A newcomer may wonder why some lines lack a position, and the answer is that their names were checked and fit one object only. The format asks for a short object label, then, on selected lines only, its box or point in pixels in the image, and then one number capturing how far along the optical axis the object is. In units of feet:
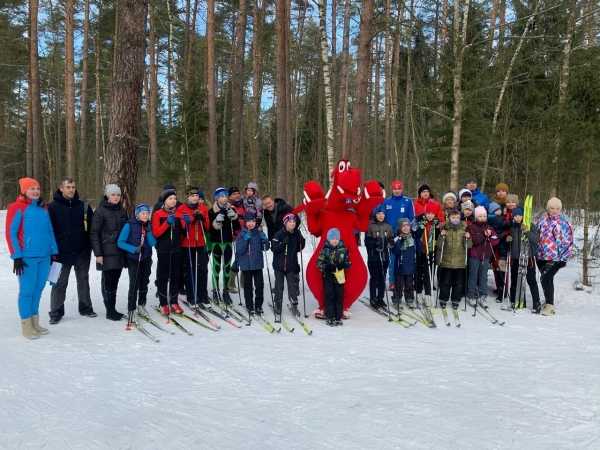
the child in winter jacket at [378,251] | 23.02
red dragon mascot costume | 21.85
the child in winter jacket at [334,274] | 20.77
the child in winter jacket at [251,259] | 21.53
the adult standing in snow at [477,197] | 28.25
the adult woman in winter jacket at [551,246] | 23.45
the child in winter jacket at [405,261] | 23.45
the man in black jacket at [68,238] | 19.79
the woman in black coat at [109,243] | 19.98
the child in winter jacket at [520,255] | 23.81
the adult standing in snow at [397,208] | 25.77
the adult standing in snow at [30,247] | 17.25
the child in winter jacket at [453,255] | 23.76
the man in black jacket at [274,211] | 25.23
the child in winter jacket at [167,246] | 21.11
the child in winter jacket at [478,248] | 24.81
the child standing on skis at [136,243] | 20.02
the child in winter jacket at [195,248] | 22.25
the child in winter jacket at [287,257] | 21.91
